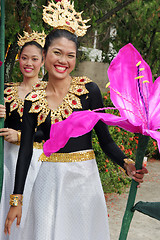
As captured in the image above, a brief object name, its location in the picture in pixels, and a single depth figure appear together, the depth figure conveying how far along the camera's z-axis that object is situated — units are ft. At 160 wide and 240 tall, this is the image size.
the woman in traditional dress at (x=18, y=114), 9.45
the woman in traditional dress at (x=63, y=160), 6.18
